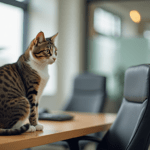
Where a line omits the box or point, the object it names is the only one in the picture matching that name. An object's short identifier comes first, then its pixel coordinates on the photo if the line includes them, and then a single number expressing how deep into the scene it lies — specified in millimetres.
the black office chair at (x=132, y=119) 1300
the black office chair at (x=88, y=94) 2842
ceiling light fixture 4172
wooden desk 1075
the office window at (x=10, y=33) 3637
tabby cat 1274
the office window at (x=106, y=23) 4340
